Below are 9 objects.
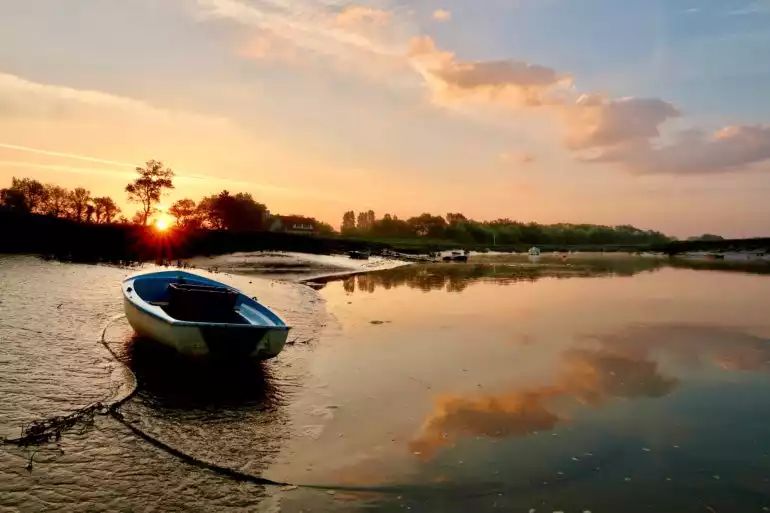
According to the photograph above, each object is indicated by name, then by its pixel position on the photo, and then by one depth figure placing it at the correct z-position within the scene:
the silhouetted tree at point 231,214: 103.25
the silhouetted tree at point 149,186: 83.25
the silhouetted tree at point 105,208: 113.44
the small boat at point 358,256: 75.56
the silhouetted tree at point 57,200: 101.75
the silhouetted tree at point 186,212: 117.62
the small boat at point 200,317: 12.57
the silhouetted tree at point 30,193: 95.00
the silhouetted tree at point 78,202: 103.96
